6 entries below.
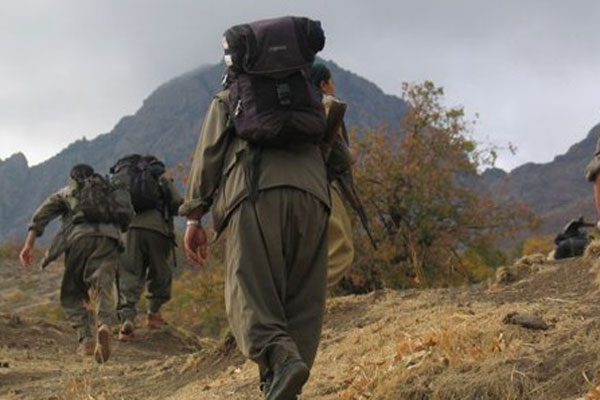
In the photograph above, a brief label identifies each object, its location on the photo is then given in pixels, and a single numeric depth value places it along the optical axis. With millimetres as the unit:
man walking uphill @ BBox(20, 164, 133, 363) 10242
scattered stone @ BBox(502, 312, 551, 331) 5770
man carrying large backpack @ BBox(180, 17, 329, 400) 4441
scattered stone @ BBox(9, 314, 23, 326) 12898
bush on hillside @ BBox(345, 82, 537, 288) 20516
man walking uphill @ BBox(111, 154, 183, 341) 11578
